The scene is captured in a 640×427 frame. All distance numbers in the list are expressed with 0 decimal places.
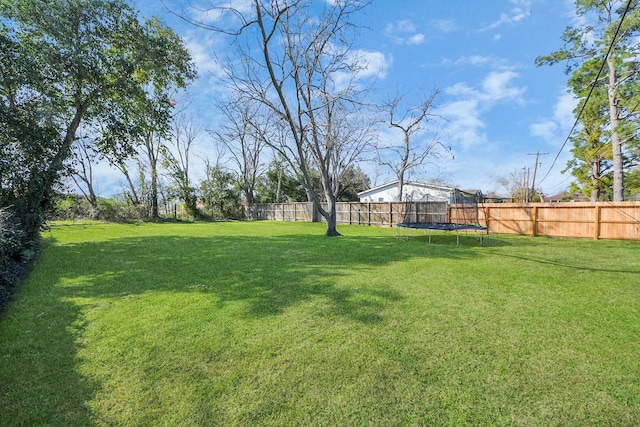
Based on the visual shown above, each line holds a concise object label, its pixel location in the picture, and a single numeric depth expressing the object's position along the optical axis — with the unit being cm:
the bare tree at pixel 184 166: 2247
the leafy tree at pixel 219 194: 2461
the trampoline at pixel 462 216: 769
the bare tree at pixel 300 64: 717
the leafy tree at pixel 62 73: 585
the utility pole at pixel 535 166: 2534
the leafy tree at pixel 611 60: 1036
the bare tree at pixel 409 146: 1610
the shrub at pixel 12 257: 333
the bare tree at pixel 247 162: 2534
